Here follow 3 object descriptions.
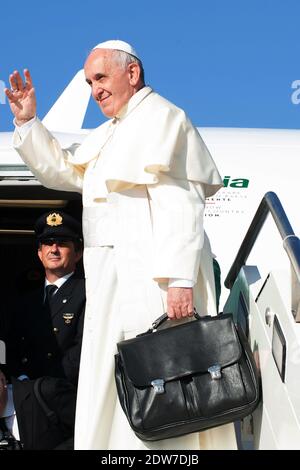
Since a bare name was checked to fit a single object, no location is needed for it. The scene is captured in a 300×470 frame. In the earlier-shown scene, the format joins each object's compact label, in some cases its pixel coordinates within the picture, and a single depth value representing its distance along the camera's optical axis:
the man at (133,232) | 6.91
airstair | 6.02
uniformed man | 9.26
